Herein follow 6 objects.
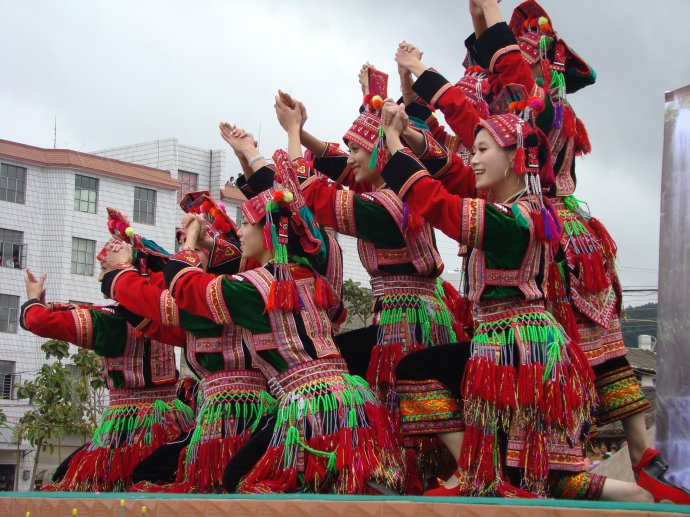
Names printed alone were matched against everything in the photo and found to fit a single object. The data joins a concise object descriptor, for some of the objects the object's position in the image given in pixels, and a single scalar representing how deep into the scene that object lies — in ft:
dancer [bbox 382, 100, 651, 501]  15.06
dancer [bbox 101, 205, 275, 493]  18.92
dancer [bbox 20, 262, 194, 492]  21.75
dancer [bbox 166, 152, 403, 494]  16.56
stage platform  12.35
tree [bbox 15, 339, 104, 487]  52.49
